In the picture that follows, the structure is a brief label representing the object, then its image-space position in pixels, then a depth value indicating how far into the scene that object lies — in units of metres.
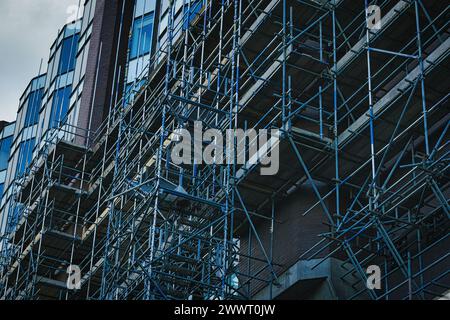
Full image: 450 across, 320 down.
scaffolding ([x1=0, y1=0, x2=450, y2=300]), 19.78
